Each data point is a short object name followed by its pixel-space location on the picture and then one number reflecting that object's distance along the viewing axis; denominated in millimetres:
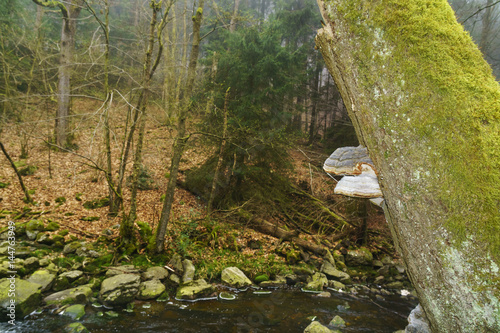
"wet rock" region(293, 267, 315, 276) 8055
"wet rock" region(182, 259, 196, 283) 6676
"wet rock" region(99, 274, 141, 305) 5448
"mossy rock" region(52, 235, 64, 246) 6848
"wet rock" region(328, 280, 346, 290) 7543
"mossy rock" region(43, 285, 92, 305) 5152
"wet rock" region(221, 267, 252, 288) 6906
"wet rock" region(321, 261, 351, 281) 8023
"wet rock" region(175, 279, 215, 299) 6133
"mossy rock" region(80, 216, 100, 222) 8039
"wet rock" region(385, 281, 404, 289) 8117
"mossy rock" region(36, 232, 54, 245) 6748
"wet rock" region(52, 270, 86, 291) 5582
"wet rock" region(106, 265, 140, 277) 6258
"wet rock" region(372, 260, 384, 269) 9164
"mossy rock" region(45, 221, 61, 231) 7184
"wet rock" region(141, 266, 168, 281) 6410
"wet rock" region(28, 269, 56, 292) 5364
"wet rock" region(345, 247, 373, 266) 9180
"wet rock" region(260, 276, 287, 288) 7246
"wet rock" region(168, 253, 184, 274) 6907
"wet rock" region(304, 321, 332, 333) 4973
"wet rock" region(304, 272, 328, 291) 7324
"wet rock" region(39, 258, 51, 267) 5969
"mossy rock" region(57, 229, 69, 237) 7134
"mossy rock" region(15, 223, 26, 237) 6895
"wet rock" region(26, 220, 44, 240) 6888
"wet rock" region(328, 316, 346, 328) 5613
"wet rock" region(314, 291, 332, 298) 7009
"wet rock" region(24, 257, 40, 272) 5762
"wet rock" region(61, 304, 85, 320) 4883
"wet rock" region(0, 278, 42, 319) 4570
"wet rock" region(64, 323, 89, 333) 4457
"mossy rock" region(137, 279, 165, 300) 5867
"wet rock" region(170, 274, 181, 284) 6526
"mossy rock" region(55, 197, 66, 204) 8555
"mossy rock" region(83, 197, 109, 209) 8788
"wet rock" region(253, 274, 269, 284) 7316
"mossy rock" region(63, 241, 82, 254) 6666
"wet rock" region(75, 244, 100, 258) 6648
